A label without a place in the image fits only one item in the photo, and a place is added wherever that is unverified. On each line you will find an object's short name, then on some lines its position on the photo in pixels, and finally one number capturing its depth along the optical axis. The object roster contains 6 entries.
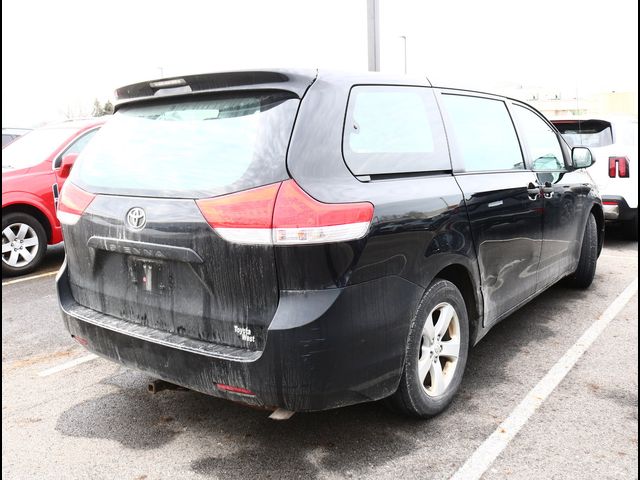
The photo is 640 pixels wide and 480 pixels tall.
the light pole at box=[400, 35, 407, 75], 22.60
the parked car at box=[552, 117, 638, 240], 7.53
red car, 6.70
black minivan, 2.36
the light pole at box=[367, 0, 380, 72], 9.23
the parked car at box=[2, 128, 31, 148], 14.19
